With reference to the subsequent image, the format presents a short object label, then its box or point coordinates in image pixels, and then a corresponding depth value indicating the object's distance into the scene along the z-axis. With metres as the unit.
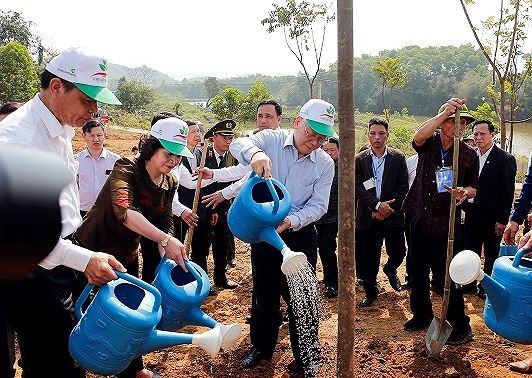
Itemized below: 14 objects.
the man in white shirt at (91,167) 4.26
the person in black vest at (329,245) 4.80
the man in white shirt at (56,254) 1.93
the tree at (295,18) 14.34
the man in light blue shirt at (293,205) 2.98
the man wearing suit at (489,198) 4.41
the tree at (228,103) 29.55
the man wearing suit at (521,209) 3.30
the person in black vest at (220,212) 4.93
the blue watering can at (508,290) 2.38
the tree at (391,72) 18.06
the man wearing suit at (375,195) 4.46
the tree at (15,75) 22.64
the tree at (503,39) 7.68
